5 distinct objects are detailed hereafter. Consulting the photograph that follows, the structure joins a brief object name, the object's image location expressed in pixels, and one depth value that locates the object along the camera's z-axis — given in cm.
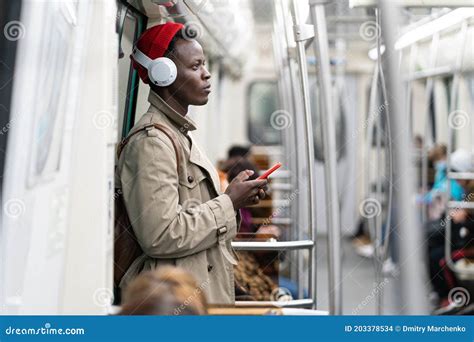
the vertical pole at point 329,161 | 525
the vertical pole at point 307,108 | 579
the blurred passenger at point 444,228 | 1293
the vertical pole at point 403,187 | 326
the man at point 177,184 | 454
